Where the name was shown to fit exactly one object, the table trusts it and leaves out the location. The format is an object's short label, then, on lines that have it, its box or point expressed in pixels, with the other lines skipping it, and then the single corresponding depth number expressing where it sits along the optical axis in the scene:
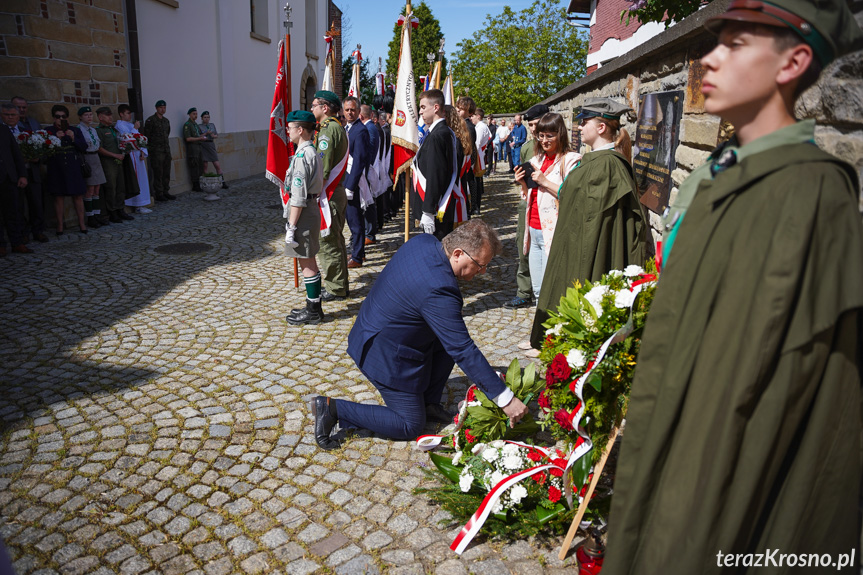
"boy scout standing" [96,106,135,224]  10.45
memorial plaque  4.66
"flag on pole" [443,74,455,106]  12.58
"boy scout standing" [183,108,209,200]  14.29
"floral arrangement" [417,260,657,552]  2.50
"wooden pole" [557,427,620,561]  2.56
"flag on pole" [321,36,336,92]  10.53
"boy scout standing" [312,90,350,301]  6.46
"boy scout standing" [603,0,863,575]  1.34
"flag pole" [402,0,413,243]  7.20
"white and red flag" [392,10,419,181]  7.16
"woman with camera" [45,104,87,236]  9.25
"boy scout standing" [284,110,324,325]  5.61
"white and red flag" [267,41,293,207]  6.57
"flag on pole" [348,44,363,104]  11.40
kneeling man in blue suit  3.20
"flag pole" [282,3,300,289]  6.80
